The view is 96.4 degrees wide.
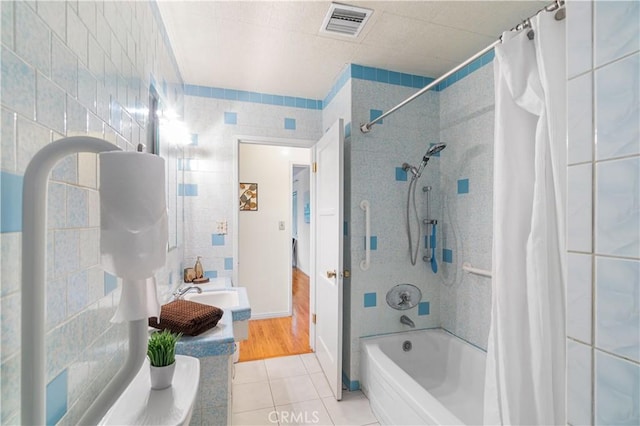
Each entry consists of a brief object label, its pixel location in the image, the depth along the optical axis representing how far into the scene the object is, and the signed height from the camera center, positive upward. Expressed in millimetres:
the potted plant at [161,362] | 869 -457
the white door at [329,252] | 1961 -299
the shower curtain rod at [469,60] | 802 +616
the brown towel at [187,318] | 1208 -453
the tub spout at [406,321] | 2170 -817
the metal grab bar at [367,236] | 2004 -158
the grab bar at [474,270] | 1793 -370
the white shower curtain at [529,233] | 798 -60
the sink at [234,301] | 1604 -569
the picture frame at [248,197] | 3465 +208
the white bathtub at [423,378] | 1466 -1037
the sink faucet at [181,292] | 1791 -505
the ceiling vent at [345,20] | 1559 +1118
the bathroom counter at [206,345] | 1172 -543
